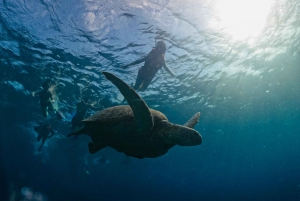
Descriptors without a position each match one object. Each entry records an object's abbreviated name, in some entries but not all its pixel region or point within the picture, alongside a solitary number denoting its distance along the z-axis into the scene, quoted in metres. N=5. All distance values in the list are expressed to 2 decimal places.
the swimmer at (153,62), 10.11
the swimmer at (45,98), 11.52
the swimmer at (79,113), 14.47
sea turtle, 3.45
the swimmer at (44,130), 16.85
